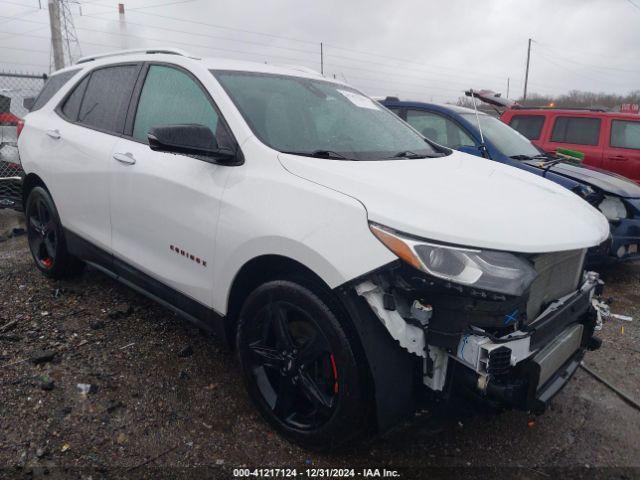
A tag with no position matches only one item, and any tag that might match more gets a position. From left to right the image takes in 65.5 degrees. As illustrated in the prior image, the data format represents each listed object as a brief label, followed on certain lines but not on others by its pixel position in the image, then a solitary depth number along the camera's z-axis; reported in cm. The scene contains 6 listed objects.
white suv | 187
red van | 740
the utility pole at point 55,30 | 1526
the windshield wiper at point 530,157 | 547
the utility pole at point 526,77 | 3672
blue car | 473
